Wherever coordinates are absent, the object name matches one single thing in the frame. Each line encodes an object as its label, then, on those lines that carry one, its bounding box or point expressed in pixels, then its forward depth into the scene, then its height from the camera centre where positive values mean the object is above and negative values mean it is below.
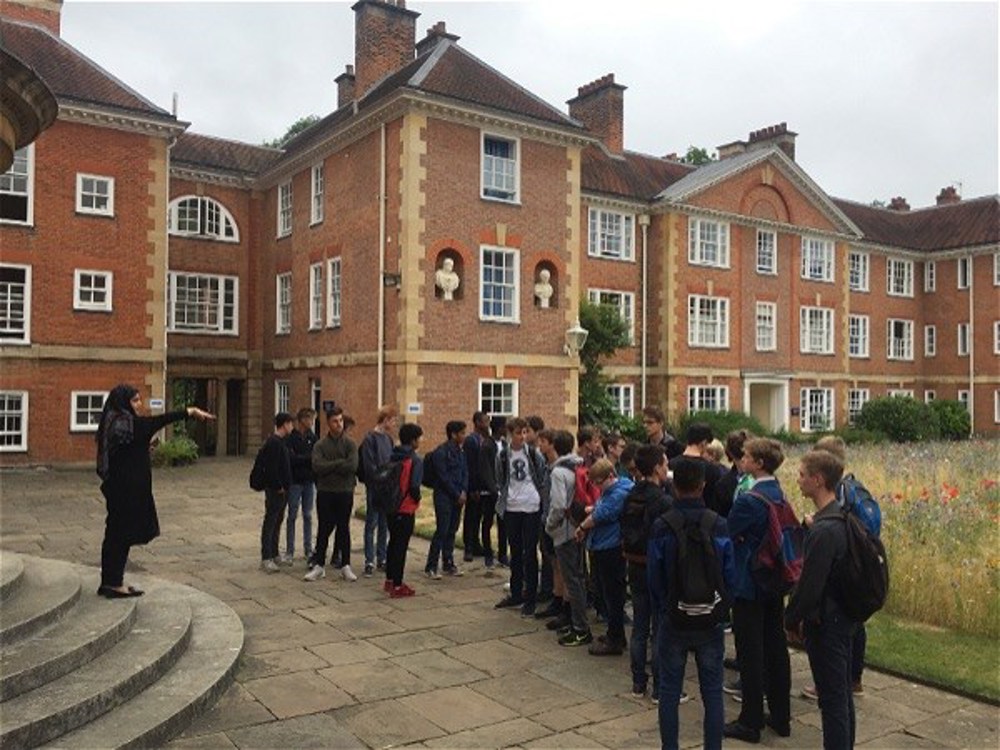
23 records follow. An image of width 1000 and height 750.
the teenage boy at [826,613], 4.63 -1.20
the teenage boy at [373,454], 9.55 -0.68
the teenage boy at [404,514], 8.82 -1.24
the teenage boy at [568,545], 7.38 -1.32
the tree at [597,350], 26.16 +1.39
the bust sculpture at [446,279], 22.16 +3.01
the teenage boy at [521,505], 8.48 -1.12
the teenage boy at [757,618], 5.57 -1.50
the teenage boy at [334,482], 9.52 -0.99
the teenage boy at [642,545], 6.16 -1.09
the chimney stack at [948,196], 46.03 +10.88
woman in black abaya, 7.23 -0.71
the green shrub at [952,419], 37.28 -1.02
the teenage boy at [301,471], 10.52 -0.95
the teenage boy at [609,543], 6.93 -1.23
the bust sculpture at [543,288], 23.97 +3.00
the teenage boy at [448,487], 9.76 -1.06
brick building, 21.94 +4.22
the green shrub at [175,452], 22.50 -1.57
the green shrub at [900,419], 33.97 -0.94
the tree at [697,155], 49.53 +13.98
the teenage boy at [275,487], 9.97 -1.09
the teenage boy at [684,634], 4.98 -1.42
